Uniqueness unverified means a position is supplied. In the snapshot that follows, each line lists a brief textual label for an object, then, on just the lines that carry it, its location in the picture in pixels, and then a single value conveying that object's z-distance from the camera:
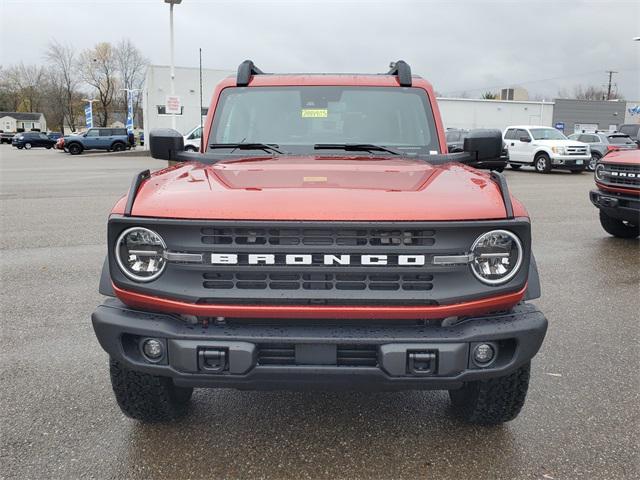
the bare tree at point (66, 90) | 93.31
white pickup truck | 21.78
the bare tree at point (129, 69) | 90.84
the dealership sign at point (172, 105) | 24.47
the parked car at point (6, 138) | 76.86
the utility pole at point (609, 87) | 90.07
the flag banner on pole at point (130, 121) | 50.19
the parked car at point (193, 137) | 27.08
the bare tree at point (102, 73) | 88.94
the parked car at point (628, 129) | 30.31
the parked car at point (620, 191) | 7.91
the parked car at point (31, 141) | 57.53
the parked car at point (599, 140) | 24.69
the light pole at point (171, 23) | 24.08
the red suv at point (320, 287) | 2.42
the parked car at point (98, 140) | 40.44
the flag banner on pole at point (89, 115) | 55.42
